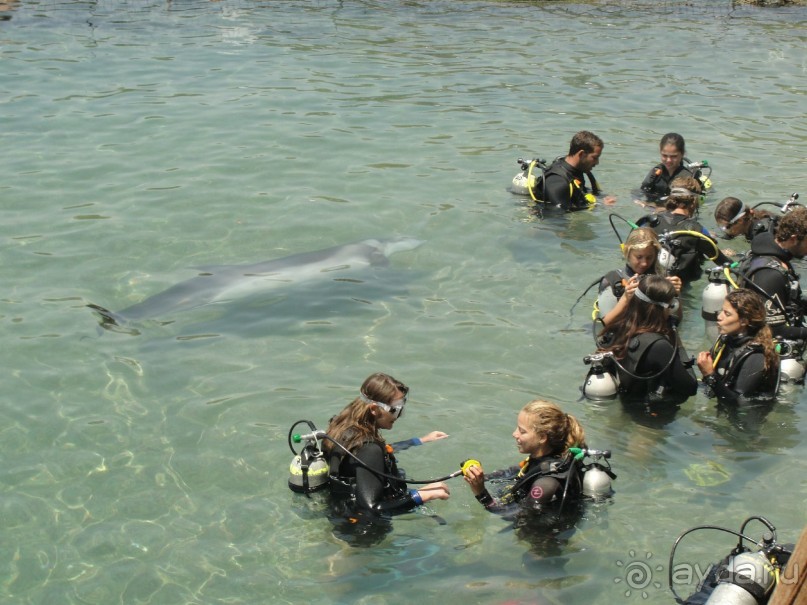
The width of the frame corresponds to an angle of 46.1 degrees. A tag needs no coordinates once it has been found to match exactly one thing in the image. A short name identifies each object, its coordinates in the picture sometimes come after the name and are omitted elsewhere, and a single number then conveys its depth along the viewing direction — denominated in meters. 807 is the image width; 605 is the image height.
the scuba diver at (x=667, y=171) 10.48
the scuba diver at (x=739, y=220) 8.62
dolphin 8.67
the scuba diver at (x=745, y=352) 6.62
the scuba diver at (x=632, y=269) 7.31
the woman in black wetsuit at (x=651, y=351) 6.65
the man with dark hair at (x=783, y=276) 7.50
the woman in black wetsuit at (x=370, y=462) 5.43
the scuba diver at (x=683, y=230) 8.38
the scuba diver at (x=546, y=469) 5.40
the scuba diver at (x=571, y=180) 10.38
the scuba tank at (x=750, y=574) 4.07
